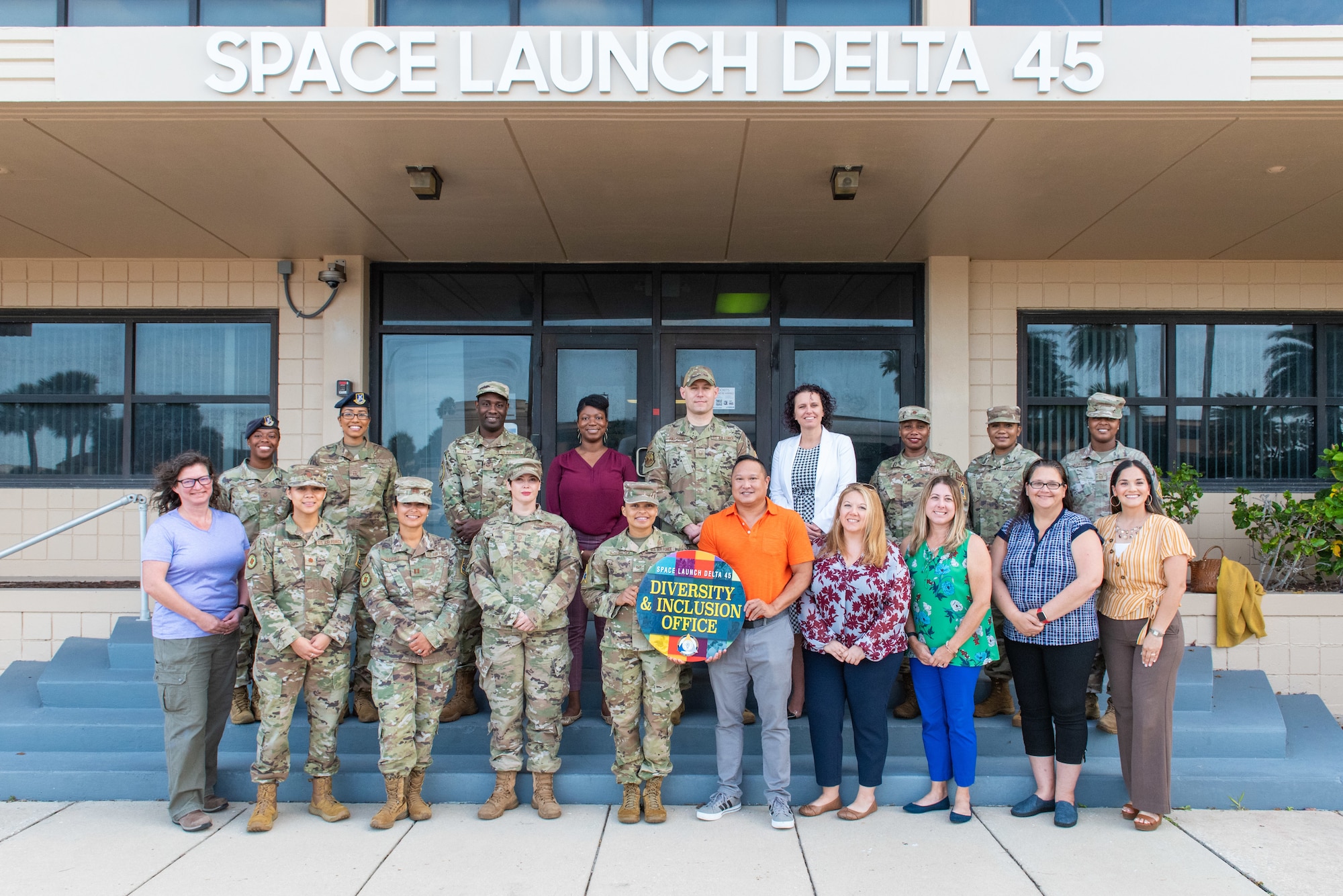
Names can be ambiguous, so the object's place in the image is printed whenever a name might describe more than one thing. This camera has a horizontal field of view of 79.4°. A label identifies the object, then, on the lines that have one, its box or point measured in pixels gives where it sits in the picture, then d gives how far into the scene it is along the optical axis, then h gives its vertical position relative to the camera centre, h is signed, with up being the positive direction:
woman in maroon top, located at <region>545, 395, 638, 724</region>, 4.50 -0.25
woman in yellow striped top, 3.67 -0.82
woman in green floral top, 3.74 -0.83
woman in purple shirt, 3.81 -0.80
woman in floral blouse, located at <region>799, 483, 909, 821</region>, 3.75 -0.87
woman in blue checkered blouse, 3.72 -0.81
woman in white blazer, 4.26 -0.10
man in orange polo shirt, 3.78 -0.86
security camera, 6.50 +1.42
